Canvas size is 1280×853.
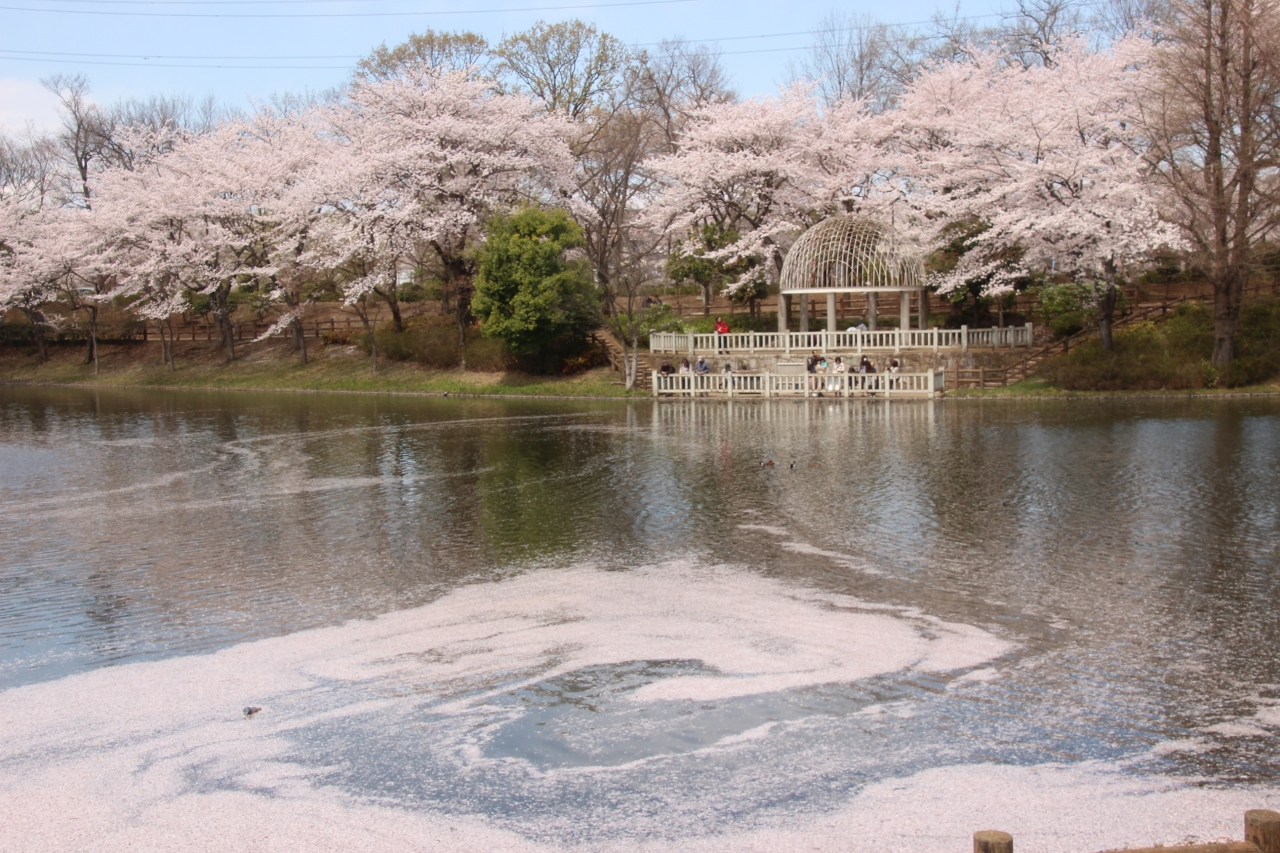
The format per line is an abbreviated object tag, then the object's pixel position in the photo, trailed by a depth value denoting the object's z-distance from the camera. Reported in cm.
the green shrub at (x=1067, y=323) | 3669
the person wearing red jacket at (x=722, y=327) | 3972
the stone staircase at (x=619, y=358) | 3906
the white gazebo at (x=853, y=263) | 3778
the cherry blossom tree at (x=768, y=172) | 4038
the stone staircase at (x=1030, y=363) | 3447
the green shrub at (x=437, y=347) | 4425
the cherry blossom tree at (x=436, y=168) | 4381
